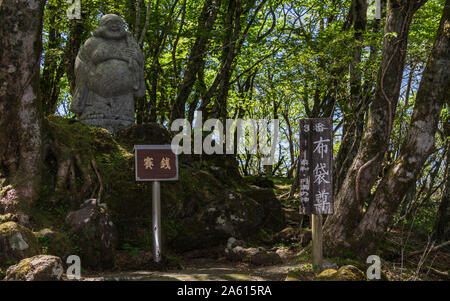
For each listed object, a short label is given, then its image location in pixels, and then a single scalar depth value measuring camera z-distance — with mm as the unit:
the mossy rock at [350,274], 5965
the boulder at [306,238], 9453
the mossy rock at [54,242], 6672
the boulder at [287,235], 10109
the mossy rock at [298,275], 6332
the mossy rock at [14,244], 5883
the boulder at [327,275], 6062
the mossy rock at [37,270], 5121
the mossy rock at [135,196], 8031
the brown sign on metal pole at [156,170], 7445
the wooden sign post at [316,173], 6703
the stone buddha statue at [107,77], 10344
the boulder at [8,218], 6800
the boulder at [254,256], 8448
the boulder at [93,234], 6984
